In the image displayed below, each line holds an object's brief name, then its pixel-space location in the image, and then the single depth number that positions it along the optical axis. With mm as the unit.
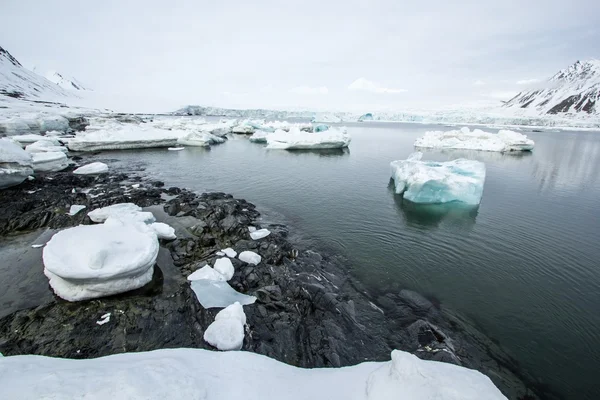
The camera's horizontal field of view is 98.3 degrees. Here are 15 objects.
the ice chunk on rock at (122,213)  7866
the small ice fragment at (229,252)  6770
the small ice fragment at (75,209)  9015
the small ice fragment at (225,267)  5973
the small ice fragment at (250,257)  6621
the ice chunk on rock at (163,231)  7459
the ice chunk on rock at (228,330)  4227
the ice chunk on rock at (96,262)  4914
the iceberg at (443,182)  11070
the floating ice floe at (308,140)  24812
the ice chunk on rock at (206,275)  5784
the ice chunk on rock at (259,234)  7904
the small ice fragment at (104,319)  4645
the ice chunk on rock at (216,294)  5105
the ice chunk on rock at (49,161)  13930
